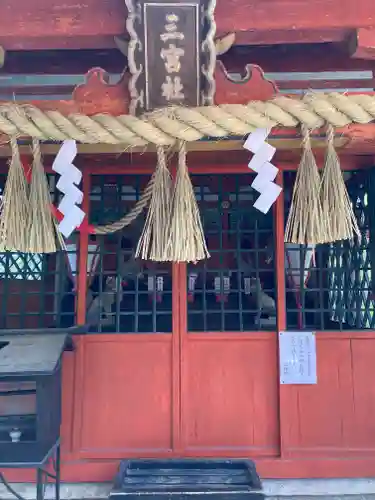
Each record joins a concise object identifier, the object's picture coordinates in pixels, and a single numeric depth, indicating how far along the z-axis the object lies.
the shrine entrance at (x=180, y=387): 3.38
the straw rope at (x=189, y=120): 2.20
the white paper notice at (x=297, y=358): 3.39
